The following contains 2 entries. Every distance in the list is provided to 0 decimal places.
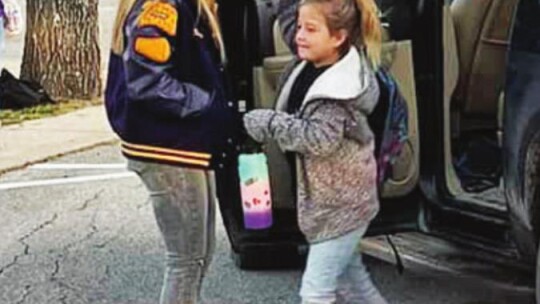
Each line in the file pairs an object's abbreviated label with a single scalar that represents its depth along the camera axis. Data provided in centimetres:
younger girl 389
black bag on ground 1124
